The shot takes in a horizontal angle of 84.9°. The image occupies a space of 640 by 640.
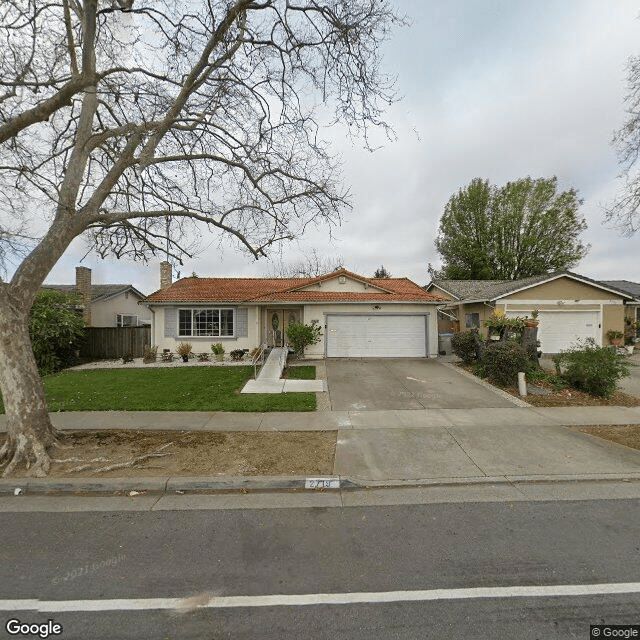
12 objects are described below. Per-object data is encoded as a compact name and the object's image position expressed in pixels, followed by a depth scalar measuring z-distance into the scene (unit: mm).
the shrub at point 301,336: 14945
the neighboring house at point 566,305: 16562
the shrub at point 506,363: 10258
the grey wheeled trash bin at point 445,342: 17609
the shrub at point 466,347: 13539
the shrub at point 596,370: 9102
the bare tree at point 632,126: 9522
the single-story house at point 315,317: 15789
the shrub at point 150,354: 15484
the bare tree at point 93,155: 5344
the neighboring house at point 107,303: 18469
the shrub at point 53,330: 13703
